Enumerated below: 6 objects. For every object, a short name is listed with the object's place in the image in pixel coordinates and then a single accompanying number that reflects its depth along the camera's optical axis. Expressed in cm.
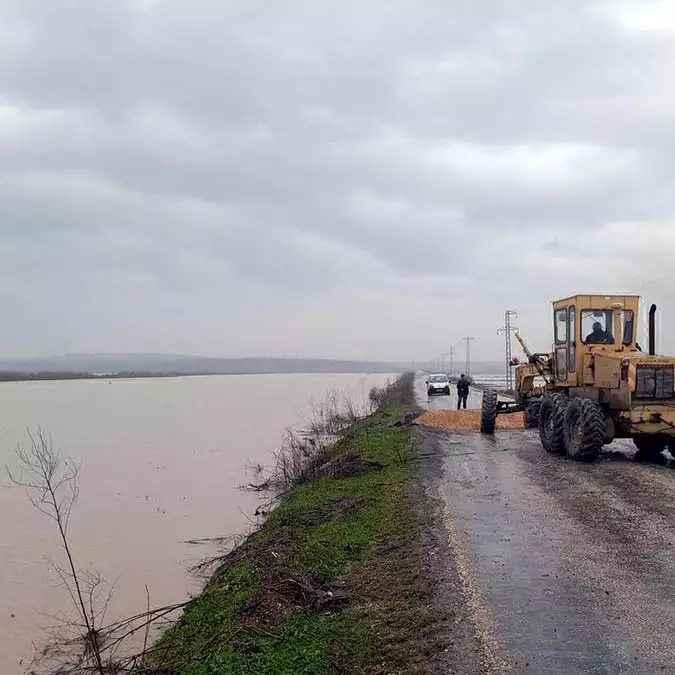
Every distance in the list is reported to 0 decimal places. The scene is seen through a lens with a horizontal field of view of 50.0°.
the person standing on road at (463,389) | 3272
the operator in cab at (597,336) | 1549
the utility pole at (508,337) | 5649
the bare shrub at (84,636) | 718
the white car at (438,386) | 5138
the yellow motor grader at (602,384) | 1352
